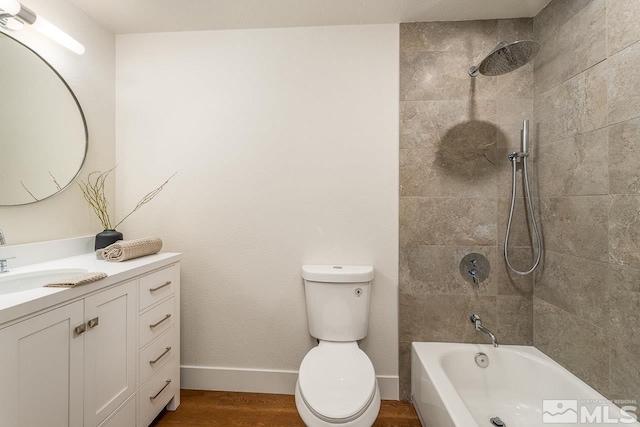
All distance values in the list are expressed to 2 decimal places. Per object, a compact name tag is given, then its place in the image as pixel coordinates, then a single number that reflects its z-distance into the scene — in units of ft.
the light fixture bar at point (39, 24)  3.83
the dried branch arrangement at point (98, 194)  5.66
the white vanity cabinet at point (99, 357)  2.86
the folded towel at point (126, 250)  4.65
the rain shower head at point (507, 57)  4.18
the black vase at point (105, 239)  5.24
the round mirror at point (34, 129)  4.33
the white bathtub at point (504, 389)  4.26
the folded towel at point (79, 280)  3.34
